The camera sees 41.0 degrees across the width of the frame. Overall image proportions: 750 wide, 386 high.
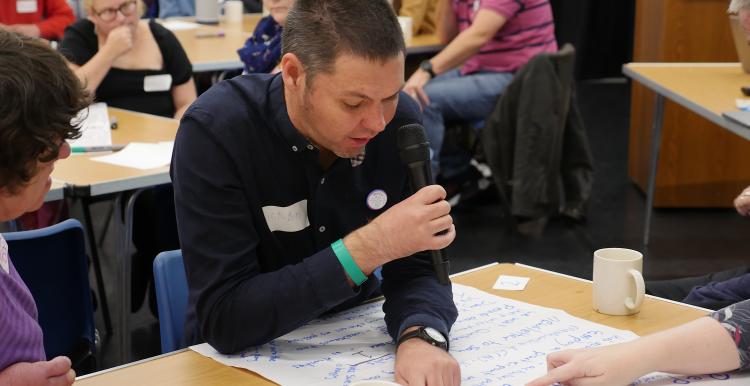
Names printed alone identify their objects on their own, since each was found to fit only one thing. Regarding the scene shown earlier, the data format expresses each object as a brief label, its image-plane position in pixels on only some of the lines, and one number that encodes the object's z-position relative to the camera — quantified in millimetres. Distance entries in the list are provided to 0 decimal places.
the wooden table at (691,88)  3613
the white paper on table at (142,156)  3061
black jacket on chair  4363
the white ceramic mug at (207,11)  6137
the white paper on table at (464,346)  1495
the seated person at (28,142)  1299
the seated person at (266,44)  4066
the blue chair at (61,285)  2254
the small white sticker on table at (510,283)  1866
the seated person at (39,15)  5668
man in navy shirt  1562
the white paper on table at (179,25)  5758
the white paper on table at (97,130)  3318
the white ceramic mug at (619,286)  1718
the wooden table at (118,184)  2840
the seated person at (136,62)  3951
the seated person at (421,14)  5461
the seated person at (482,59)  4594
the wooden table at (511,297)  1494
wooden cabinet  4777
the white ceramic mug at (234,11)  6168
